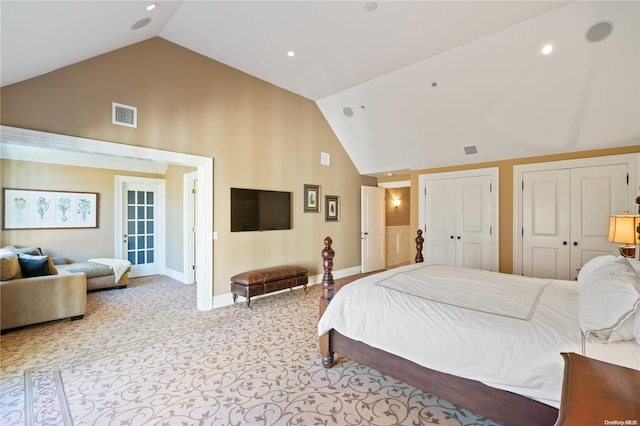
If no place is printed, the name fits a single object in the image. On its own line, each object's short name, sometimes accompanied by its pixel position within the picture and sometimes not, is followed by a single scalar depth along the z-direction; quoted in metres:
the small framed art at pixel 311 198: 5.52
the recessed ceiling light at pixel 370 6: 2.80
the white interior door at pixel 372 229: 6.64
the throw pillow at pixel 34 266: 3.57
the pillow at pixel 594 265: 2.19
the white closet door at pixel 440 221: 5.46
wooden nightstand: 0.88
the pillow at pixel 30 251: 4.51
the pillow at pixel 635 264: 1.95
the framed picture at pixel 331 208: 5.92
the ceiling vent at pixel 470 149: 4.91
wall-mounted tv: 4.50
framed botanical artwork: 4.97
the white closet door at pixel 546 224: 4.36
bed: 1.50
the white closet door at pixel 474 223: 5.07
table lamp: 2.92
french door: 6.16
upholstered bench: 4.18
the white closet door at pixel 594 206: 3.95
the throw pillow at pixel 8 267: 3.27
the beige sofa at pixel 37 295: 3.25
